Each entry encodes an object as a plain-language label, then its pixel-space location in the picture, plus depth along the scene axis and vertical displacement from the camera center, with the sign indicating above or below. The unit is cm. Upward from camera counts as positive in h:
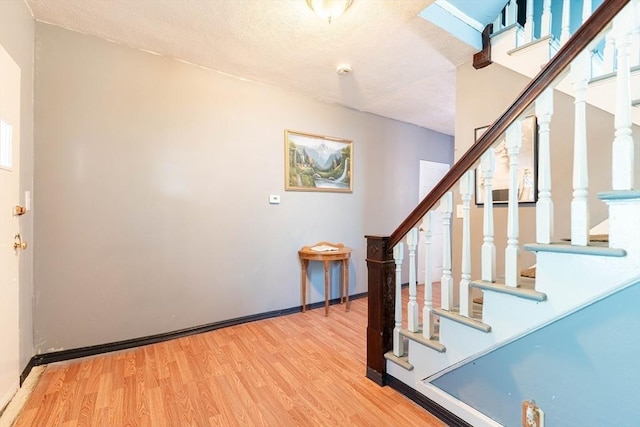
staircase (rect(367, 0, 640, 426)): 93 -18
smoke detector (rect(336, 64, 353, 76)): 250 +130
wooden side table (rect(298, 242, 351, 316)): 298 -51
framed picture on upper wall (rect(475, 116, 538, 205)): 206 +32
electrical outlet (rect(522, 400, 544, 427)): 112 -84
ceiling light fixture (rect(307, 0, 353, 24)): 166 +123
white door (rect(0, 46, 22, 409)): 147 -7
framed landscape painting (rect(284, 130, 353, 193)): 307 +56
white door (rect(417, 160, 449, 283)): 429 -22
